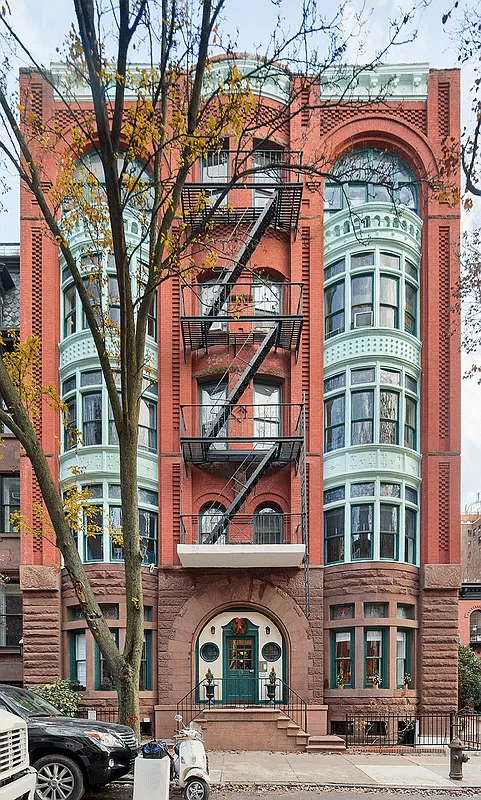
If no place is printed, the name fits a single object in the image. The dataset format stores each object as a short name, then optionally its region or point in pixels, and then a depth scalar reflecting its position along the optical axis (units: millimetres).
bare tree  10492
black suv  12141
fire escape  23141
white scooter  12633
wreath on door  23688
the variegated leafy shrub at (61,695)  21562
